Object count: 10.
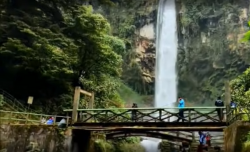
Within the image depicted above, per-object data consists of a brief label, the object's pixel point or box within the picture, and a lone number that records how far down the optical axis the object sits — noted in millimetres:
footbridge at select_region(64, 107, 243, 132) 12719
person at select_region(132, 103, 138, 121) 14266
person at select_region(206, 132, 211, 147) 16855
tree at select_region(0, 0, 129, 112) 19188
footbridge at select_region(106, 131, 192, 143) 16517
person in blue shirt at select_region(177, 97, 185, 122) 13272
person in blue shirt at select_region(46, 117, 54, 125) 16150
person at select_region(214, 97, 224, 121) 13014
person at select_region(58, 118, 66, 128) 14727
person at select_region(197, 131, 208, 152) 14909
